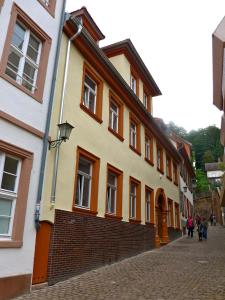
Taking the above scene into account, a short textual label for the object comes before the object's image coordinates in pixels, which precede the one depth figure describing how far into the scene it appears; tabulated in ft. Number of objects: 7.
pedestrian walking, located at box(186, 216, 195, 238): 56.56
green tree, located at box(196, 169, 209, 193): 152.96
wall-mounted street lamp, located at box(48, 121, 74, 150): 20.22
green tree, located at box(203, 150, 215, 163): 172.58
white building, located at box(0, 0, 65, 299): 16.65
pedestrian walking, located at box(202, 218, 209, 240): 50.55
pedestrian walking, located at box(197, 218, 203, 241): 49.92
